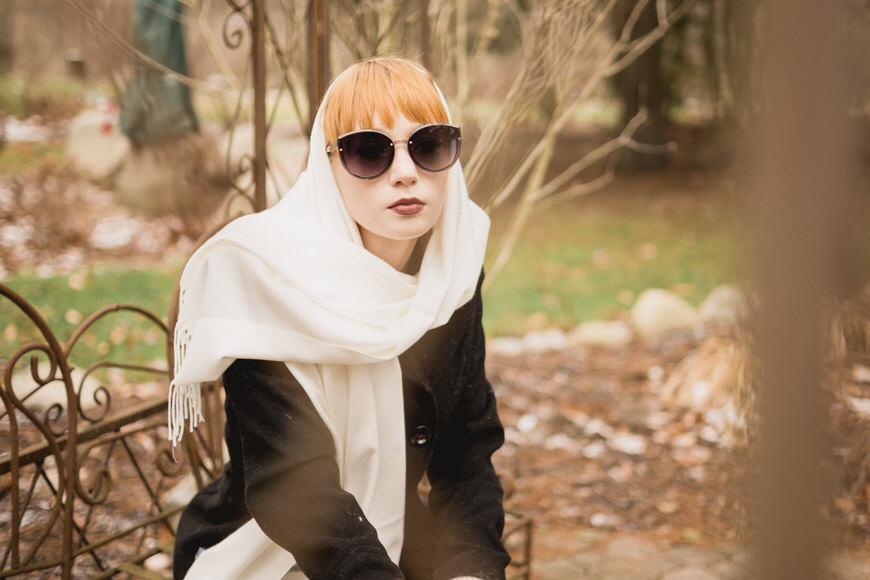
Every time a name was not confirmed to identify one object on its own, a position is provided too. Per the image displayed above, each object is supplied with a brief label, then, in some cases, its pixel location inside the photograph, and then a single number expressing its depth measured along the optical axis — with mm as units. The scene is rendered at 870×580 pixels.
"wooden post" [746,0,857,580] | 435
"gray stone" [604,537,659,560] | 3281
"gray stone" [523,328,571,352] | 6211
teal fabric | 7508
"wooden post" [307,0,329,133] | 2295
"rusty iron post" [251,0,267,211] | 2275
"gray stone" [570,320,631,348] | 6234
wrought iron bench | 2043
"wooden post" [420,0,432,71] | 2596
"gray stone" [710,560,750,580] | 2975
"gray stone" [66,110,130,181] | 10211
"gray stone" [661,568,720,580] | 3057
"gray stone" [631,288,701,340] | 6434
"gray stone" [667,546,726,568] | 3176
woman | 1597
